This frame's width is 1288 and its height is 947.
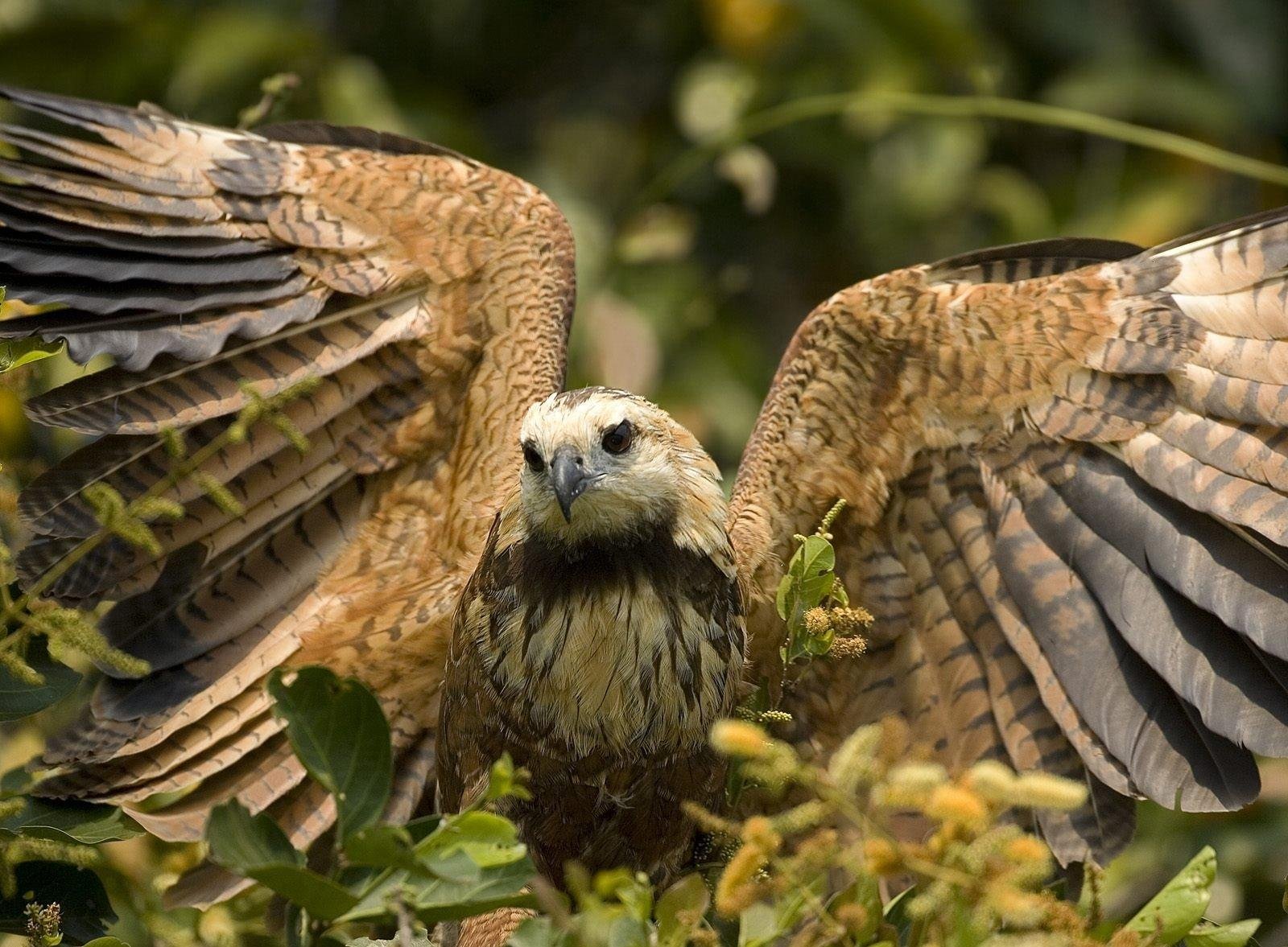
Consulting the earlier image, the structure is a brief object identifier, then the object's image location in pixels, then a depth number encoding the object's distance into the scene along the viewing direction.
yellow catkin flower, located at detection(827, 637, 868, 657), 6.13
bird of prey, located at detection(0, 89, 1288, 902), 7.01
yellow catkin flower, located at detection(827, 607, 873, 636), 6.09
